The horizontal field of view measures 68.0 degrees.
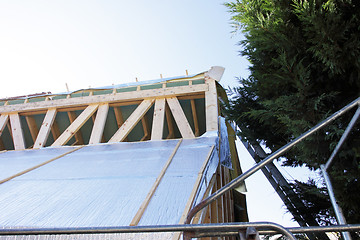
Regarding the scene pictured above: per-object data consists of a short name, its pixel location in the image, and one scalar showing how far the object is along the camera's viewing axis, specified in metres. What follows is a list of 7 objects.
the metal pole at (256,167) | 1.23
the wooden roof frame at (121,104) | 5.00
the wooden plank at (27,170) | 3.15
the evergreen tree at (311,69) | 2.21
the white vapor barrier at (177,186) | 2.15
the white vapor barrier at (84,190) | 2.19
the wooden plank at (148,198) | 2.09
